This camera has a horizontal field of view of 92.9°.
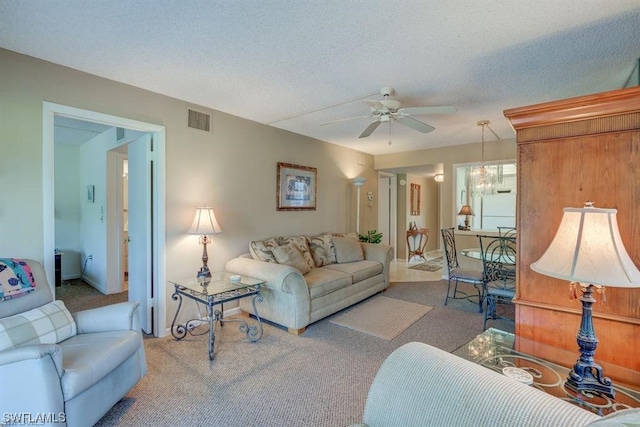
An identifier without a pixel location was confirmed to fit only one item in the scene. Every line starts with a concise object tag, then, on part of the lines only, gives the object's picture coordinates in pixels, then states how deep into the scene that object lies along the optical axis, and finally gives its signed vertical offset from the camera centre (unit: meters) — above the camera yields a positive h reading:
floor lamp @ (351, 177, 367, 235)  5.26 +0.39
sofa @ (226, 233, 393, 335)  3.12 -0.81
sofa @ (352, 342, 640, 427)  0.74 -0.52
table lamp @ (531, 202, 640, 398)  1.17 -0.22
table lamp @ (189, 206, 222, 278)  3.05 -0.19
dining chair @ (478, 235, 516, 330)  3.17 -0.78
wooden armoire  1.50 +0.09
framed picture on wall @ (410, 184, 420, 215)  7.77 +0.24
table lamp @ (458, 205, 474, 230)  5.19 -0.05
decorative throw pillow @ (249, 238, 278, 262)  3.61 -0.51
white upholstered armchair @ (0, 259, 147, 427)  1.46 -0.84
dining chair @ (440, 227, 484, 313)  3.75 -0.82
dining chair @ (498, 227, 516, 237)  4.70 -0.38
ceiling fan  2.64 +0.89
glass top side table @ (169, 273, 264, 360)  2.64 -0.79
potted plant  5.48 -0.54
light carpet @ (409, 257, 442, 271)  6.58 -1.29
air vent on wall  3.28 +0.95
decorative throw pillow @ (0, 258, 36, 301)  1.82 -0.45
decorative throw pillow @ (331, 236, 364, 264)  4.46 -0.63
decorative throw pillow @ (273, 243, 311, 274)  3.60 -0.60
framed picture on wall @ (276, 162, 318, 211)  4.31 +0.30
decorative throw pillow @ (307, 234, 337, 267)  4.32 -0.62
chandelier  4.42 +0.42
